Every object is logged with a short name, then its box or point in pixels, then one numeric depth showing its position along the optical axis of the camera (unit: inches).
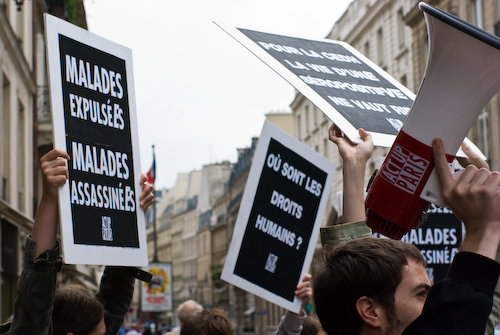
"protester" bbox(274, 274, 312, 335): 193.4
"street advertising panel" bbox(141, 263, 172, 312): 1010.7
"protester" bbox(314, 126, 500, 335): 67.9
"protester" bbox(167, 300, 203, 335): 288.5
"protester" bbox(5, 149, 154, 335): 105.9
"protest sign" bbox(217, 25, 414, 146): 105.9
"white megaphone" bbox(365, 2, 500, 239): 70.0
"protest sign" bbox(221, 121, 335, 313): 203.5
